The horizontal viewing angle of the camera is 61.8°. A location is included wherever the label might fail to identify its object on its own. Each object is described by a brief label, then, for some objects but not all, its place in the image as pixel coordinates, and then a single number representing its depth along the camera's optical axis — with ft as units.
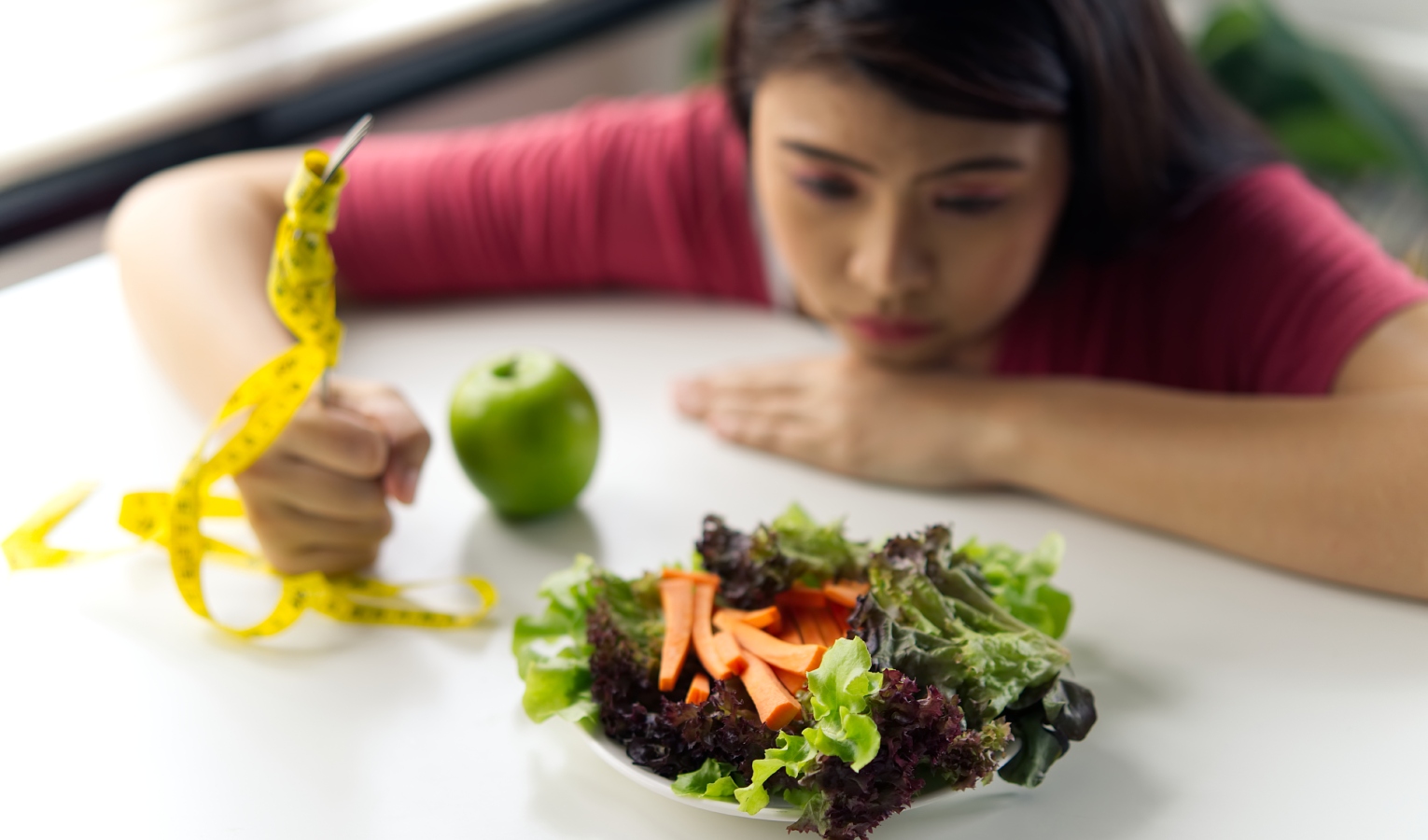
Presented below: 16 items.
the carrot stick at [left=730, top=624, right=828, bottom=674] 2.67
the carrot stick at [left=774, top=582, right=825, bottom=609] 3.02
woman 3.51
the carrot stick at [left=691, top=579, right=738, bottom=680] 2.71
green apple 3.60
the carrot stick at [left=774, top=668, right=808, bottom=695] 2.67
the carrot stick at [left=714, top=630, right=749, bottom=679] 2.72
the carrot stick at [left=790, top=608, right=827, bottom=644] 2.91
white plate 2.45
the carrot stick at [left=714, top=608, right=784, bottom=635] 2.89
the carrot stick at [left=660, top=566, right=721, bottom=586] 3.05
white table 2.66
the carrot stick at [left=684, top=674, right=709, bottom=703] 2.67
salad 2.40
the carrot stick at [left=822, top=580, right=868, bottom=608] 2.95
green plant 6.66
